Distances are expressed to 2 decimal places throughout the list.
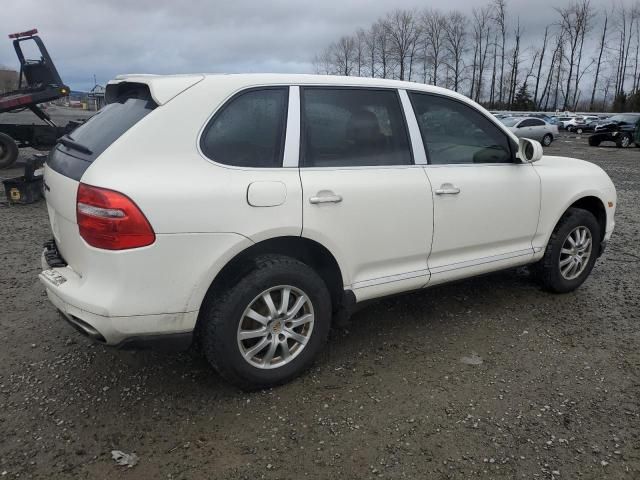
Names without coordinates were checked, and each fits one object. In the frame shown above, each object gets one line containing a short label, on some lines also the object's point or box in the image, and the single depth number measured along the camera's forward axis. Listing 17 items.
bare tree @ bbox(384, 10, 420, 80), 75.75
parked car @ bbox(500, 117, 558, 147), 25.62
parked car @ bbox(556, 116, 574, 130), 43.19
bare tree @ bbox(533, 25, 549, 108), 73.44
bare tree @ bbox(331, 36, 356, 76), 78.50
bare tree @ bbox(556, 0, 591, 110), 69.81
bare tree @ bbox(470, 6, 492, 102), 77.25
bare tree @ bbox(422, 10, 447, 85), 75.75
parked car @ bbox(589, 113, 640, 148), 24.03
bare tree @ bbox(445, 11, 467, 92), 76.38
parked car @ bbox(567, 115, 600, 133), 40.34
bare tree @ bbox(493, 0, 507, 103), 74.88
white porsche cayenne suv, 2.57
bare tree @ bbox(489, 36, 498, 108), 77.44
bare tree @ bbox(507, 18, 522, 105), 74.62
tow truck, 12.04
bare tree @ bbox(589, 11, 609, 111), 73.44
